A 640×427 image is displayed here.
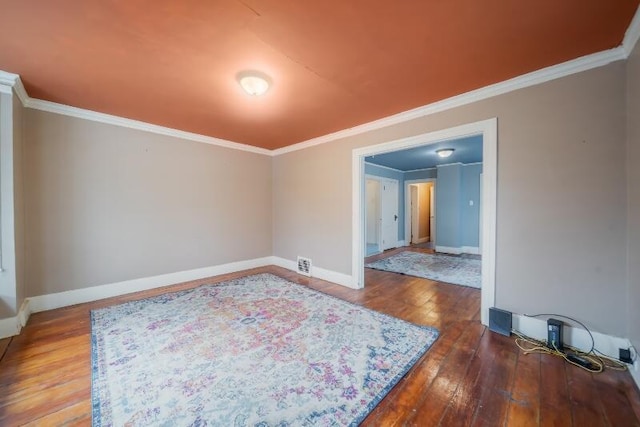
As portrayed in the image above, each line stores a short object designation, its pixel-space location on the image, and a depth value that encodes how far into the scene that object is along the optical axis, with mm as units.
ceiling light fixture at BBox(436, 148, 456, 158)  5188
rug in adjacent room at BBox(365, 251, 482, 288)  4262
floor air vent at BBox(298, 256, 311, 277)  4445
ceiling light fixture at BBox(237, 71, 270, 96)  2258
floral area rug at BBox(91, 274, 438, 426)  1474
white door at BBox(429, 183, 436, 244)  8941
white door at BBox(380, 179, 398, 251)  6879
